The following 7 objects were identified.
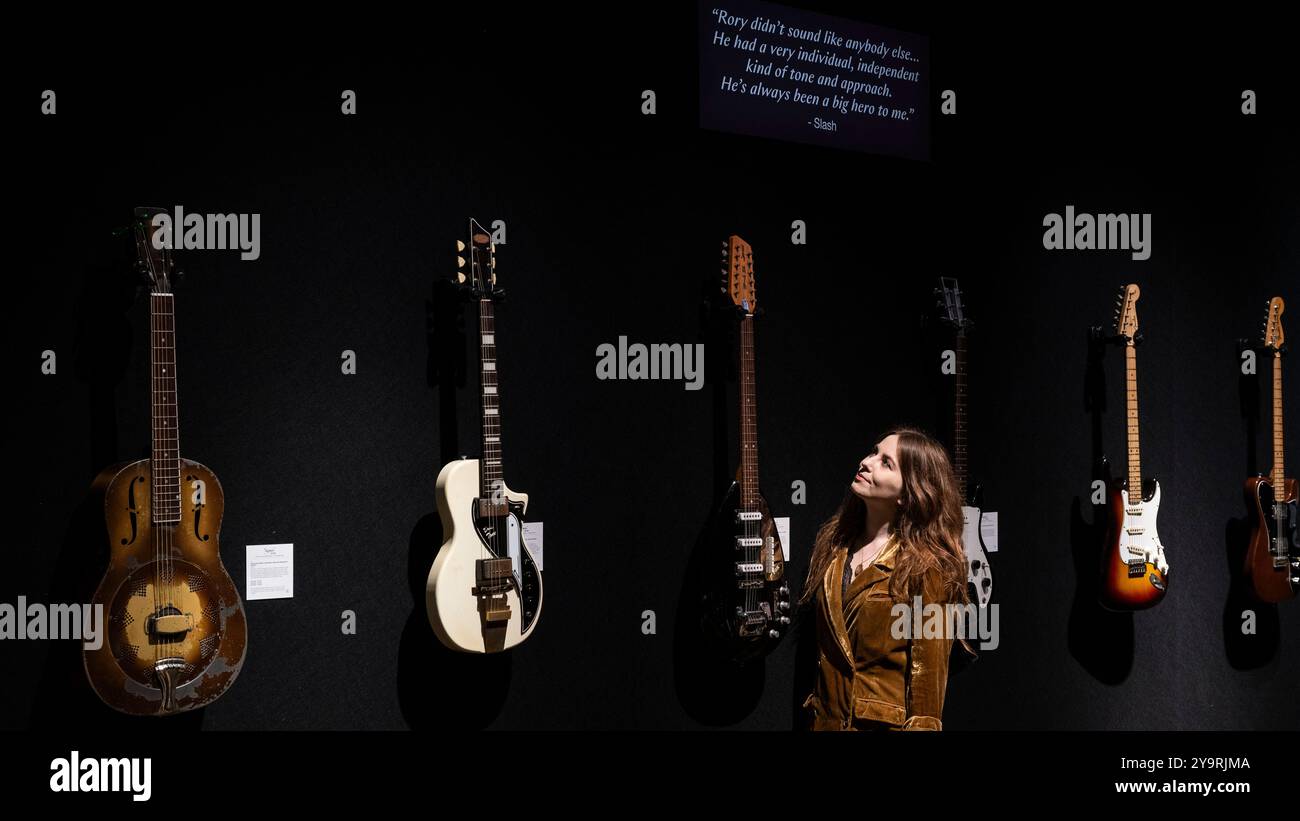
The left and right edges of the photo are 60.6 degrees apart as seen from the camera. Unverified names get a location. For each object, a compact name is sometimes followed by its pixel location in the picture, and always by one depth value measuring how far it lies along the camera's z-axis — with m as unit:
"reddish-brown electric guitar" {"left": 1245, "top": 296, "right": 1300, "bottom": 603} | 4.22
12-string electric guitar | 3.34
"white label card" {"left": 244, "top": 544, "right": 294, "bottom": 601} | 2.99
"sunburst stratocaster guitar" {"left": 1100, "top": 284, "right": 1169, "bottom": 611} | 3.97
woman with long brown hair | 2.80
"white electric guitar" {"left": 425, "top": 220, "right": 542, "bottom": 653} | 2.96
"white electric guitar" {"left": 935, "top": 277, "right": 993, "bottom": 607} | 3.74
